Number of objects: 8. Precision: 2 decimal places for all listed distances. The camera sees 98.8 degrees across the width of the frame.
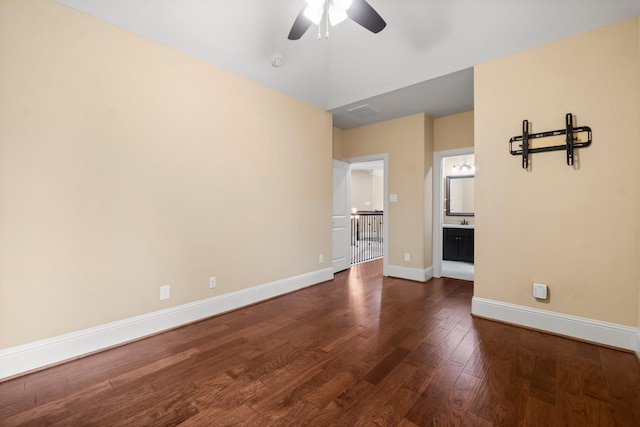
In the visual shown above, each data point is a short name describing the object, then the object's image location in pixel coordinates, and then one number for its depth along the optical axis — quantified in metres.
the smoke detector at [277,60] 3.20
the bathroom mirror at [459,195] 6.10
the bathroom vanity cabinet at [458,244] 5.78
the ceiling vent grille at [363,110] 4.20
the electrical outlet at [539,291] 2.62
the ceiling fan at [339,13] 1.98
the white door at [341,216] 5.04
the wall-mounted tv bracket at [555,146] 2.45
